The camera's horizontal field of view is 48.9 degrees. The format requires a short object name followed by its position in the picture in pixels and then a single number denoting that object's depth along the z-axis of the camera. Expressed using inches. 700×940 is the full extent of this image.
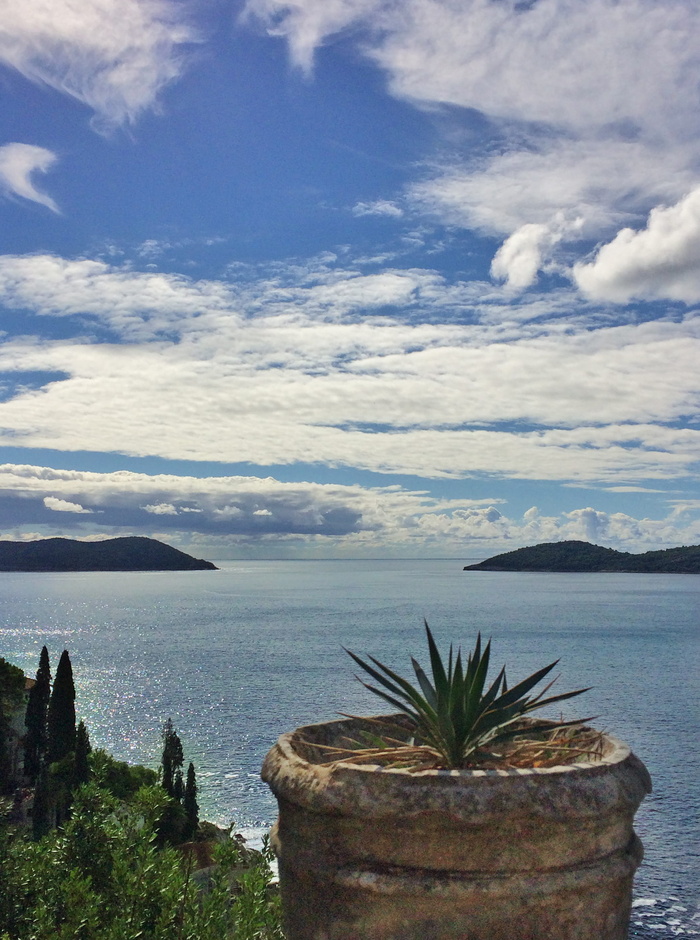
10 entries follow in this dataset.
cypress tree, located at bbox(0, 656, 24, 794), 1760.6
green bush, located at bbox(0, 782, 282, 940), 228.5
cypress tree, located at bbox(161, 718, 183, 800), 1710.1
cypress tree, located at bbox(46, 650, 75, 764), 1930.4
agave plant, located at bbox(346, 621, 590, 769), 199.3
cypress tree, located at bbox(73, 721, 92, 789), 1759.4
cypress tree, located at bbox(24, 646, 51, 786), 1946.4
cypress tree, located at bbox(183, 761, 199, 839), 1600.6
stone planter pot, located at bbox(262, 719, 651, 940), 151.1
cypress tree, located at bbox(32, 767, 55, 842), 1791.3
